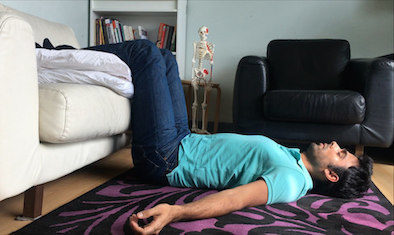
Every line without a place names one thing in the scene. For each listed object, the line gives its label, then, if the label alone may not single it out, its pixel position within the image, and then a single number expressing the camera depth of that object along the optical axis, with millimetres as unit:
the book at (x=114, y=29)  3374
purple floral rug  1094
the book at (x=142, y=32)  3441
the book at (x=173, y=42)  3434
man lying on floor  1357
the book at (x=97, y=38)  3408
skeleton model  3033
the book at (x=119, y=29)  3381
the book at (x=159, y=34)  3402
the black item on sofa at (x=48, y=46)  1554
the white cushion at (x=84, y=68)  1423
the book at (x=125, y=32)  3385
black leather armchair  2346
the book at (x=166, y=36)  3416
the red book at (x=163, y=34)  3406
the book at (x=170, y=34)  3432
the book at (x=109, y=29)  3373
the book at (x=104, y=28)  3398
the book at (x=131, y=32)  3412
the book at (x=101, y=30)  3395
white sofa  994
